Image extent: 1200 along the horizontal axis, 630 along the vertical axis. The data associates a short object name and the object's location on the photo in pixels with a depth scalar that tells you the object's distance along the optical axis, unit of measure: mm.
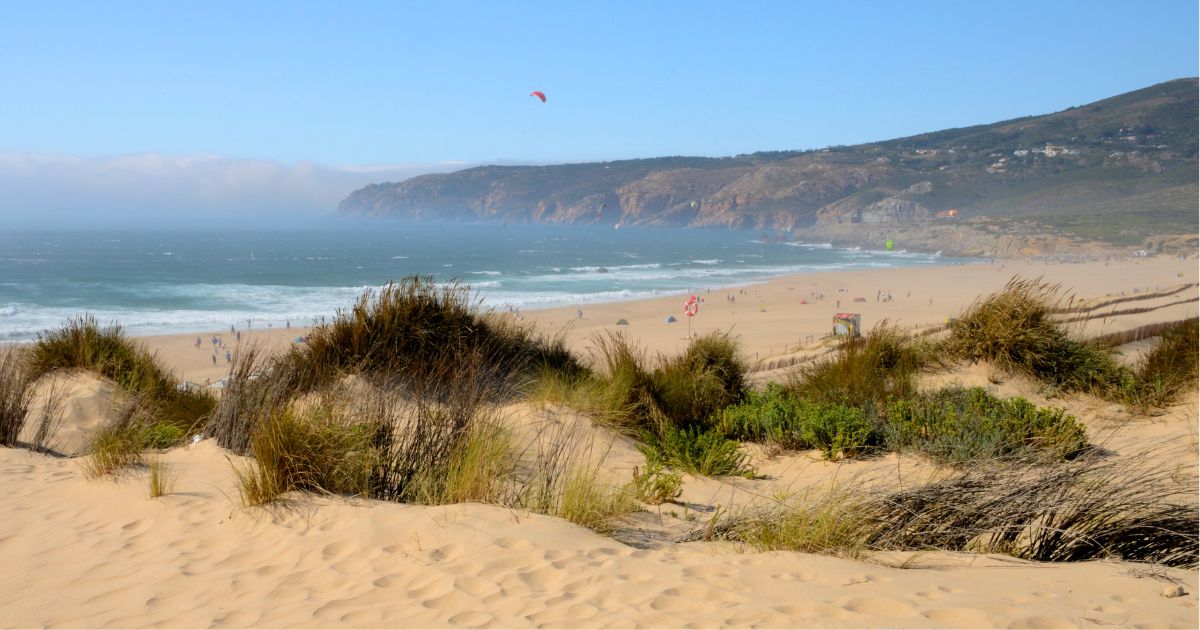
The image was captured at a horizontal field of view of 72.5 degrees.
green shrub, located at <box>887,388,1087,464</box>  6867
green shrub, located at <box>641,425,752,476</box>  6883
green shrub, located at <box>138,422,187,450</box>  6664
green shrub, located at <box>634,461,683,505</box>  5660
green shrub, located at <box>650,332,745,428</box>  8289
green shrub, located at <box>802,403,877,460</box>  7301
